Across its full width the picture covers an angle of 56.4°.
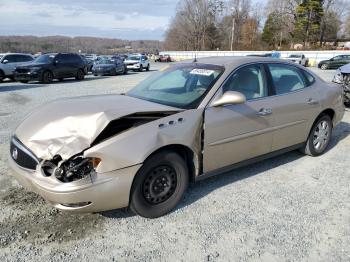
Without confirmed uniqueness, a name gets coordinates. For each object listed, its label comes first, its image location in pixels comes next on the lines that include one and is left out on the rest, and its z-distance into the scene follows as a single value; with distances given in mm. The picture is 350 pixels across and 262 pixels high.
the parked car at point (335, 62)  31391
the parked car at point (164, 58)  57744
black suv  17781
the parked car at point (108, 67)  24469
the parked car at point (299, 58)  34609
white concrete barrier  41712
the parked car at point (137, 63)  30109
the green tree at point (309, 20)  61688
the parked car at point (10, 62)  18766
